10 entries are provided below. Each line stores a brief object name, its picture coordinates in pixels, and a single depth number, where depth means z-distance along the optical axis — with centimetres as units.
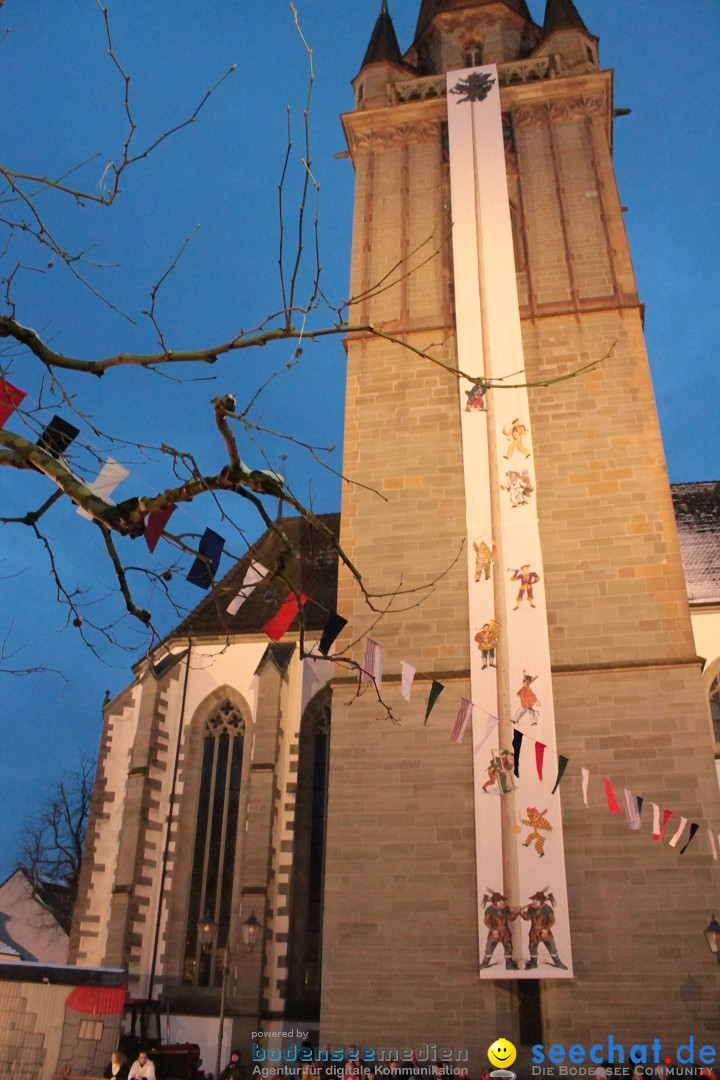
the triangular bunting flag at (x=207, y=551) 694
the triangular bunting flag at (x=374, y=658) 979
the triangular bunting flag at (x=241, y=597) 655
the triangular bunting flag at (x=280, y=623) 787
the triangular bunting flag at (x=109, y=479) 598
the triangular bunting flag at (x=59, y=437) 432
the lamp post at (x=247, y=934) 1257
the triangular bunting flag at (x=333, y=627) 828
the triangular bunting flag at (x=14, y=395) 538
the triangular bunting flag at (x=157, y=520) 562
